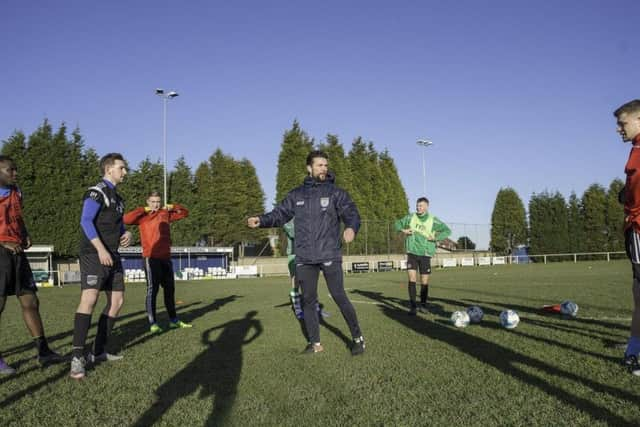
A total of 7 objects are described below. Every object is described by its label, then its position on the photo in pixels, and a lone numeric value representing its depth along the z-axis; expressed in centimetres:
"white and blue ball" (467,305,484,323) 738
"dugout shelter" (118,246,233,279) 3662
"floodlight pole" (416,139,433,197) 5228
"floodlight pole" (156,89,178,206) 3897
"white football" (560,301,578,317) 775
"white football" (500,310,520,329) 663
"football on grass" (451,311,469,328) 698
